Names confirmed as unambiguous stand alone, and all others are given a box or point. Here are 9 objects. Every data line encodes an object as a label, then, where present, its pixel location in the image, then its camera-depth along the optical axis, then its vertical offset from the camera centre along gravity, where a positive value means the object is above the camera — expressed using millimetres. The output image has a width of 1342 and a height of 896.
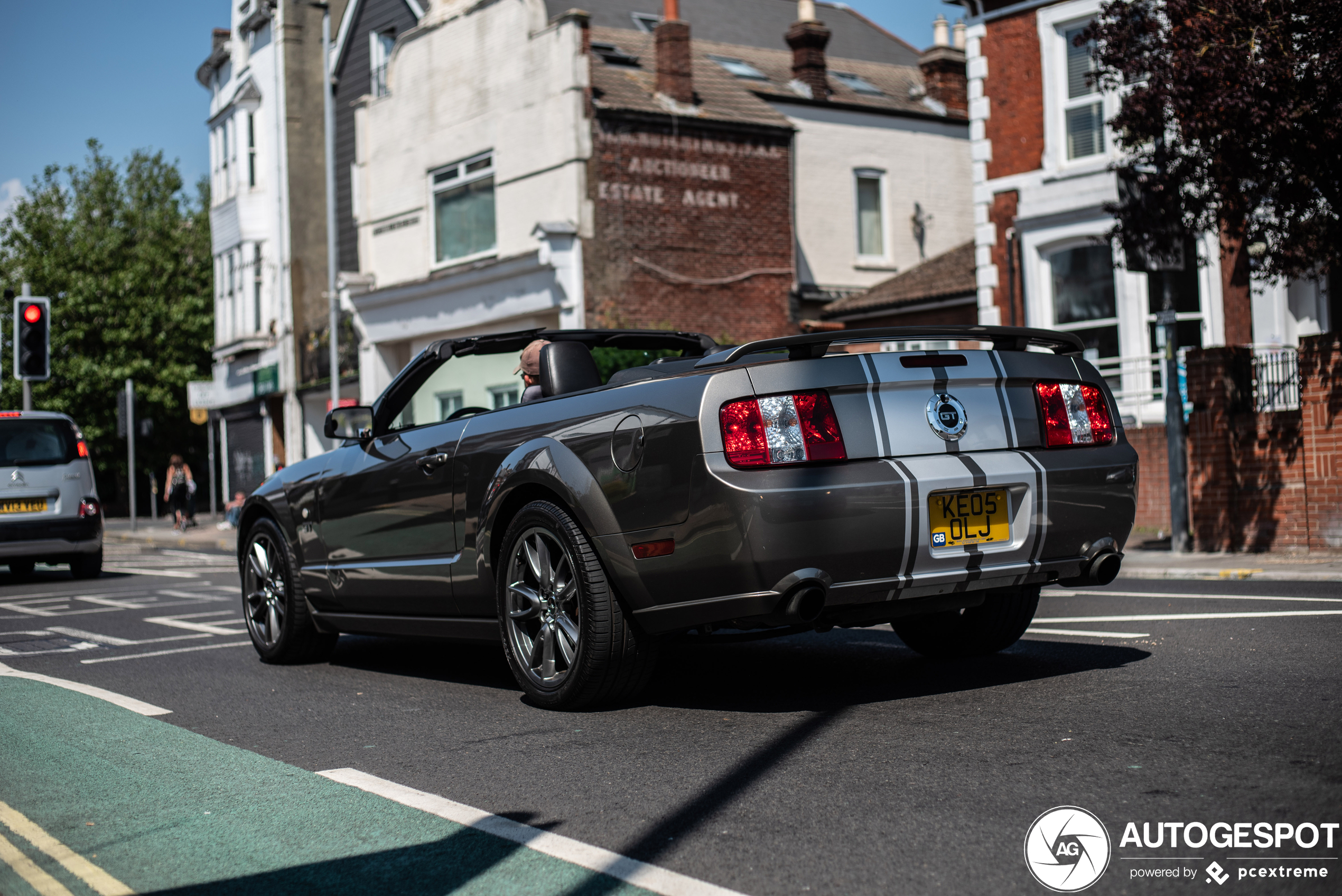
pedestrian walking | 31109 -181
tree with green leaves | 42719 +5478
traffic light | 22312 +2375
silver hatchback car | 15445 -131
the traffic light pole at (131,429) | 28281 +1110
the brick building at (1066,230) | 17641 +3108
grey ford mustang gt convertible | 4941 -154
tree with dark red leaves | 10773 +2677
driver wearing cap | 6723 +506
